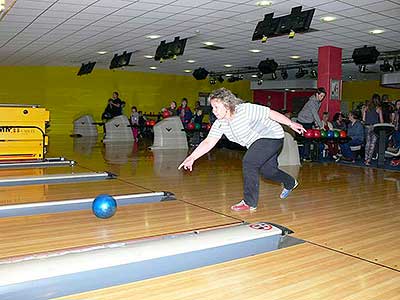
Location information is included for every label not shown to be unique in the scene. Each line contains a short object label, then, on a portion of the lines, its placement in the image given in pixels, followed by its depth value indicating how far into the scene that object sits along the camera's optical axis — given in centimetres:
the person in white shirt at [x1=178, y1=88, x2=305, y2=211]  321
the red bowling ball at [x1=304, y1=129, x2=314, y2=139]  691
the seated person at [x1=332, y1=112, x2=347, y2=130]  831
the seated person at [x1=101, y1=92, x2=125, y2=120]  1163
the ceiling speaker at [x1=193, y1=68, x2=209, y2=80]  1360
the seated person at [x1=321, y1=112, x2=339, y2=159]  790
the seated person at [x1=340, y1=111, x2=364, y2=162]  765
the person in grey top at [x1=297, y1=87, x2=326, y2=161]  684
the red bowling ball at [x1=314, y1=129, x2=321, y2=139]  695
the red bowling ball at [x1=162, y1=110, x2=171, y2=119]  1051
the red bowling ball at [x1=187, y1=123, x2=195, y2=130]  938
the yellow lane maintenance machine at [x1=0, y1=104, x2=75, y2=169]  625
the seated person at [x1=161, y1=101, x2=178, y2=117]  1041
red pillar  880
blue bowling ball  312
